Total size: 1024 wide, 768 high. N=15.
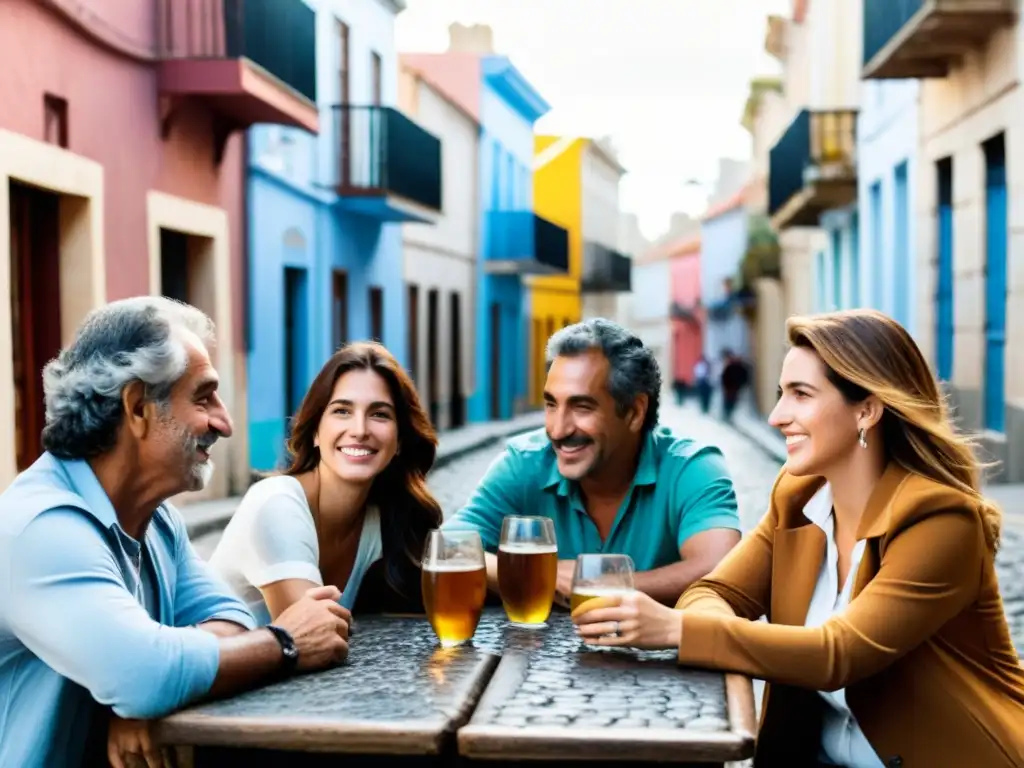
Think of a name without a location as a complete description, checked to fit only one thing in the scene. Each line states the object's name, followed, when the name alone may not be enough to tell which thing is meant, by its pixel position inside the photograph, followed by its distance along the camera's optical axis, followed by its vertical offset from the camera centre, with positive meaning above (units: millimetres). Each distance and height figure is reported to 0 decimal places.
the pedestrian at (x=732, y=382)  31328 -840
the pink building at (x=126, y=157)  10406 +1429
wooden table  2527 -627
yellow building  43594 +4129
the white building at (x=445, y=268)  25641 +1280
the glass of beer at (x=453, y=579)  3172 -477
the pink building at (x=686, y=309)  60469 +1194
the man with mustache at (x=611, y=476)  4039 -358
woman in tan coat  2945 -509
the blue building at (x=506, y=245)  31781 +1956
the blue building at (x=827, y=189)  21906 +2168
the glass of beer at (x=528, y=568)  3301 -480
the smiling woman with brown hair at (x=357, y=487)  3775 -360
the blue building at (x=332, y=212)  16375 +1596
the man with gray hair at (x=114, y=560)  2648 -380
